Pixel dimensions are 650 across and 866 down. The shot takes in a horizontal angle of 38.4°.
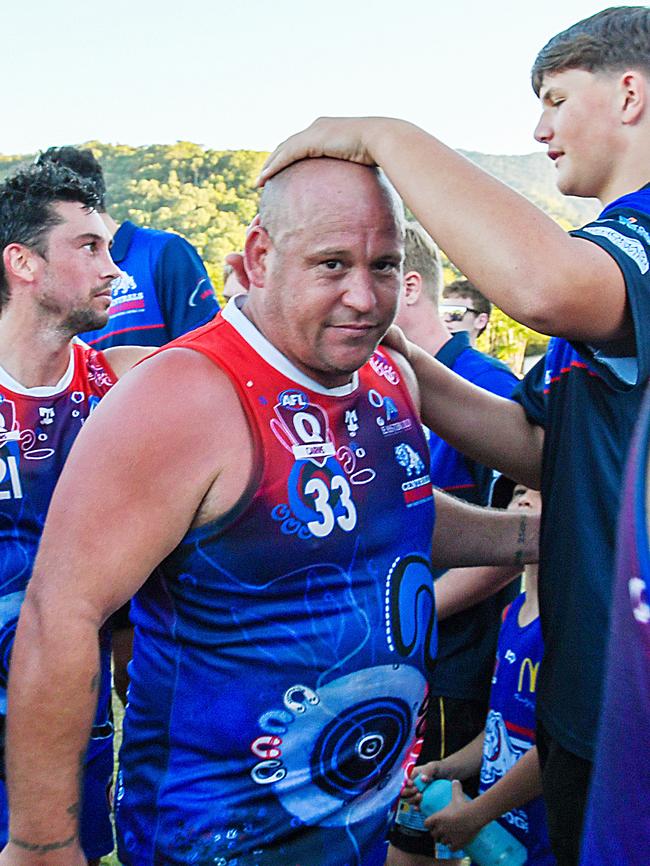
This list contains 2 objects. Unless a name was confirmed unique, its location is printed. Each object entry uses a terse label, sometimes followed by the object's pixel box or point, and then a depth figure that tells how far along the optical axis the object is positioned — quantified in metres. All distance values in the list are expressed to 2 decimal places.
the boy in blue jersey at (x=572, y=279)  1.67
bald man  1.76
